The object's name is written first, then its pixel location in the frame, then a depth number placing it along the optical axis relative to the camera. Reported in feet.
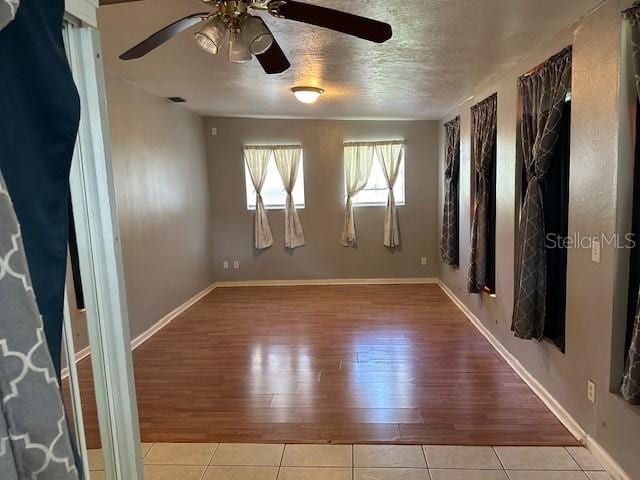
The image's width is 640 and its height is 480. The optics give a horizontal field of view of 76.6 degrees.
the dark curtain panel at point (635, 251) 6.30
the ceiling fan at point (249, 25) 5.85
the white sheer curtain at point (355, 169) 19.63
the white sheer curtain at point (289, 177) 19.69
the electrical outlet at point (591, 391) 7.10
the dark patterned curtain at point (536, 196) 8.30
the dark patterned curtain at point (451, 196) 16.20
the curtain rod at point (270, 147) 19.65
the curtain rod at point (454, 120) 15.79
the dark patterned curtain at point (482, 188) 12.00
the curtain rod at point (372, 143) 19.53
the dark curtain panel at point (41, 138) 1.69
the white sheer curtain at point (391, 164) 19.56
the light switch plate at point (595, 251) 6.92
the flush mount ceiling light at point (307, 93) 12.67
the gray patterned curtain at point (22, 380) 1.47
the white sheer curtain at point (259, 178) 19.70
